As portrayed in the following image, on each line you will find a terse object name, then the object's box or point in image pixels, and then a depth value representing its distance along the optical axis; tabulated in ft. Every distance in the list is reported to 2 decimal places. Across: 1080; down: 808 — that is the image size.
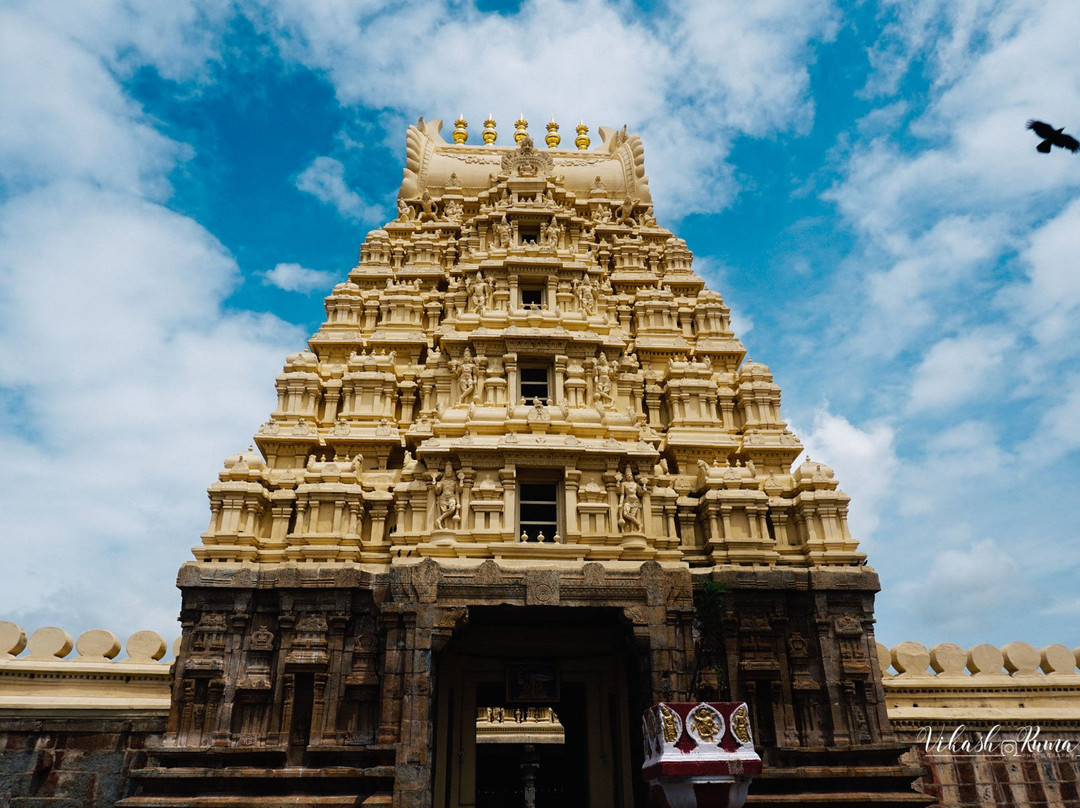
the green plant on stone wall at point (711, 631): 51.67
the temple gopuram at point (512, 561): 47.80
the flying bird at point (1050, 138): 30.40
